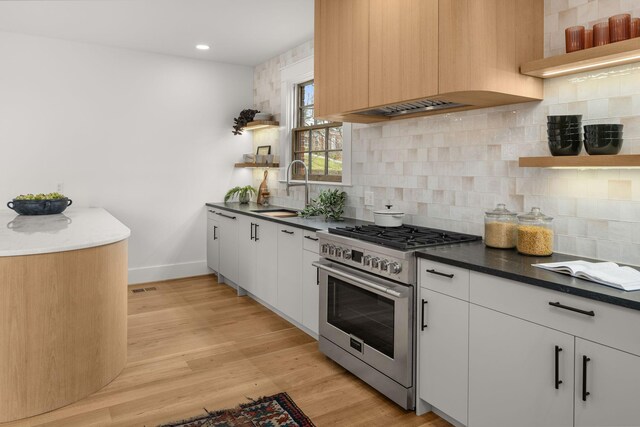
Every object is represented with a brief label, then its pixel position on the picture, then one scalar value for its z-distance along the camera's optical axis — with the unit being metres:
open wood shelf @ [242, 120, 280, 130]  4.96
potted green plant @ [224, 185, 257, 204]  5.34
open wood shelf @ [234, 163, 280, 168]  4.95
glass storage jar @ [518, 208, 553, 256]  2.12
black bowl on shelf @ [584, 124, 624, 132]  1.86
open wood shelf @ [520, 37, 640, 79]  1.77
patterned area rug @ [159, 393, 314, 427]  2.25
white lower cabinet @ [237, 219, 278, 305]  3.80
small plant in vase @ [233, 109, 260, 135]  5.25
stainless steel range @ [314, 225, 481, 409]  2.29
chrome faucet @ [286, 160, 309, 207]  4.12
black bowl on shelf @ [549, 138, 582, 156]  2.01
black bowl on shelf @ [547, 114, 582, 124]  2.00
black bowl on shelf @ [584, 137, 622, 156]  1.87
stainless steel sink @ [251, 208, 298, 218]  4.46
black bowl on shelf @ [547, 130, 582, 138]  2.01
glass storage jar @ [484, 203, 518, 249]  2.29
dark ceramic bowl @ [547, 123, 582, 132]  2.00
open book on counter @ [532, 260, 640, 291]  1.54
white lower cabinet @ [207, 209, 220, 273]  5.09
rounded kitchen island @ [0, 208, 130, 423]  2.27
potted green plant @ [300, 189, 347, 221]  3.60
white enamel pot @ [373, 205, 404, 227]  2.98
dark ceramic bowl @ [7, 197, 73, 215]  3.68
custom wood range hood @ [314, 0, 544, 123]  2.16
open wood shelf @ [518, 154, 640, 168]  1.78
